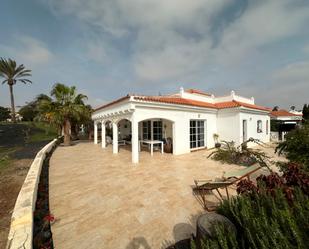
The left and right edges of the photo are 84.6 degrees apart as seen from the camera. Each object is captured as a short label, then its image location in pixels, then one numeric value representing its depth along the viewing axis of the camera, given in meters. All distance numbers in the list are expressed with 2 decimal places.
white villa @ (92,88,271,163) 10.31
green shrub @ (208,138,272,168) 9.42
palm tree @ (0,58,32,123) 34.31
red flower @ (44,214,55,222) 3.77
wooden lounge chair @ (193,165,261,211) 4.48
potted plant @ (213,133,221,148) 14.74
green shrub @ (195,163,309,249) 2.11
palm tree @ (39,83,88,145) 15.51
